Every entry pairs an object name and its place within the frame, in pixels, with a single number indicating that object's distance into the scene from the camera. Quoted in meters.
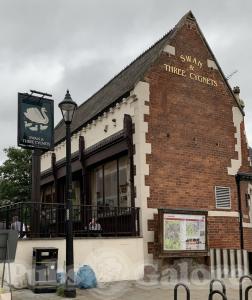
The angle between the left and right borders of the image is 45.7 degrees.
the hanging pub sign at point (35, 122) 9.13
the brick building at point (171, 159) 9.17
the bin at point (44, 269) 7.29
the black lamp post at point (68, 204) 6.87
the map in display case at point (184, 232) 8.83
